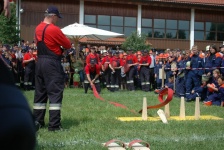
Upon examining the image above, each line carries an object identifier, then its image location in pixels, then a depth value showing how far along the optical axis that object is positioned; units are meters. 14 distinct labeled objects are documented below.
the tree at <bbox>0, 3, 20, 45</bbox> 25.72
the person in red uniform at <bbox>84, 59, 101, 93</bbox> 15.53
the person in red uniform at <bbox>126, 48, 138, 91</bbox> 20.34
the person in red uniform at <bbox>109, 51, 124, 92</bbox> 19.85
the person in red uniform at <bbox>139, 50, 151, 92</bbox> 20.14
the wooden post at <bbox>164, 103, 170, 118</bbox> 8.83
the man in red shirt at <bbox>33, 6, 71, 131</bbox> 6.81
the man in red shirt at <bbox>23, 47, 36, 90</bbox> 18.21
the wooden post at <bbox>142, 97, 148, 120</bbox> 8.47
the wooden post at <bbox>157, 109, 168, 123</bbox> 7.92
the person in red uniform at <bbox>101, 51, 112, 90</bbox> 20.22
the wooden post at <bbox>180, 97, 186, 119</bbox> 8.77
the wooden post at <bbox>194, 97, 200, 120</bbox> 8.70
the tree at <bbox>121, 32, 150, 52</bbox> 28.94
